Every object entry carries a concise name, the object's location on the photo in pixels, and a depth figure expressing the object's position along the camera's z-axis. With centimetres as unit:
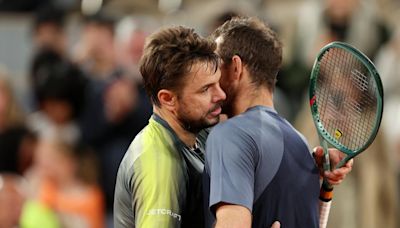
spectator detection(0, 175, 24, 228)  1485
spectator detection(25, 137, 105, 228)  1566
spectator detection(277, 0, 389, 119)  1645
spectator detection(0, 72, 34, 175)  1667
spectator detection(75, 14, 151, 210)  1603
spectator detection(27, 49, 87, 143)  1656
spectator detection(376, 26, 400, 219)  1652
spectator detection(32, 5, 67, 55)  1781
